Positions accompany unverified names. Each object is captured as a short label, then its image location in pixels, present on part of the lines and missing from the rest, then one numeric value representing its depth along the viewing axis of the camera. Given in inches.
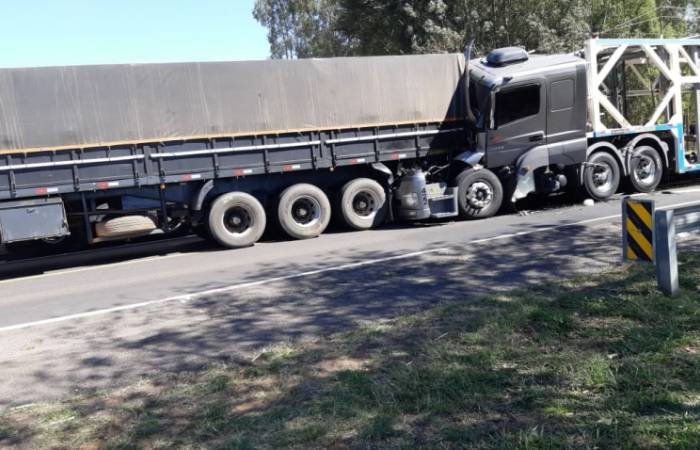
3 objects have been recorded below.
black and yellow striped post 258.1
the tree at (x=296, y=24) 1973.4
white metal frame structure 573.9
